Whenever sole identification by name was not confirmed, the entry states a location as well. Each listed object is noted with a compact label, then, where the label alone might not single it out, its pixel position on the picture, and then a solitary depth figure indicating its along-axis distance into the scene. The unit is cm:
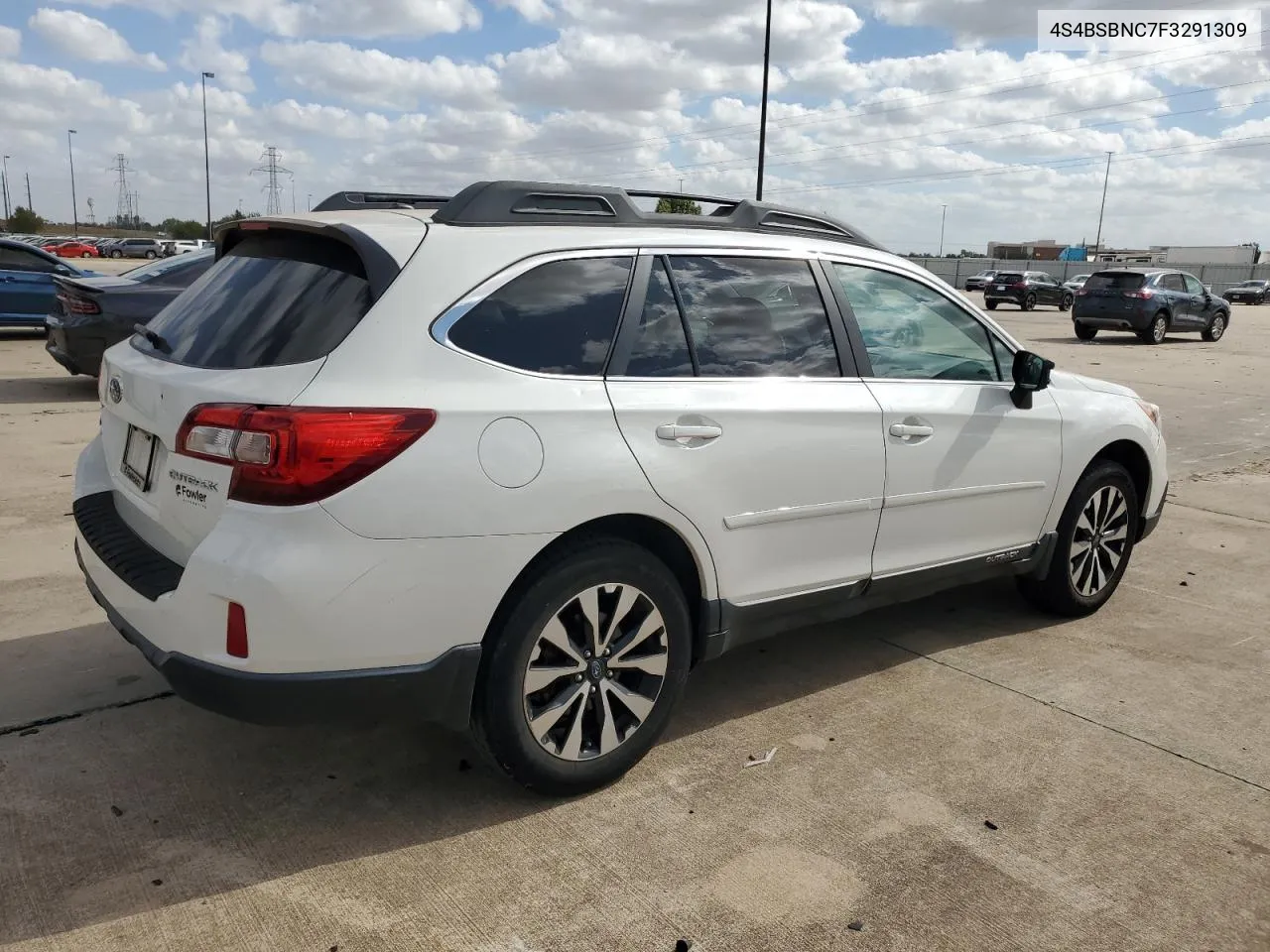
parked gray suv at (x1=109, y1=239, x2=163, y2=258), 6606
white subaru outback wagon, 269
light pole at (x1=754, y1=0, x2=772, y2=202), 2594
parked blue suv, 2258
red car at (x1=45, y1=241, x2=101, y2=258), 5580
